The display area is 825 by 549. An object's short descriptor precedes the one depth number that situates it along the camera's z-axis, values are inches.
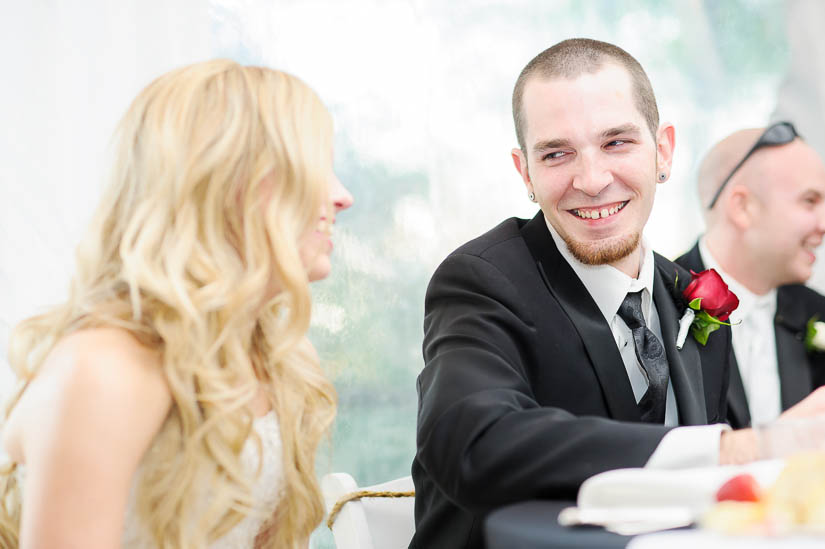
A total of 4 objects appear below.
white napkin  39.7
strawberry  38.4
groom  56.7
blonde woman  49.9
